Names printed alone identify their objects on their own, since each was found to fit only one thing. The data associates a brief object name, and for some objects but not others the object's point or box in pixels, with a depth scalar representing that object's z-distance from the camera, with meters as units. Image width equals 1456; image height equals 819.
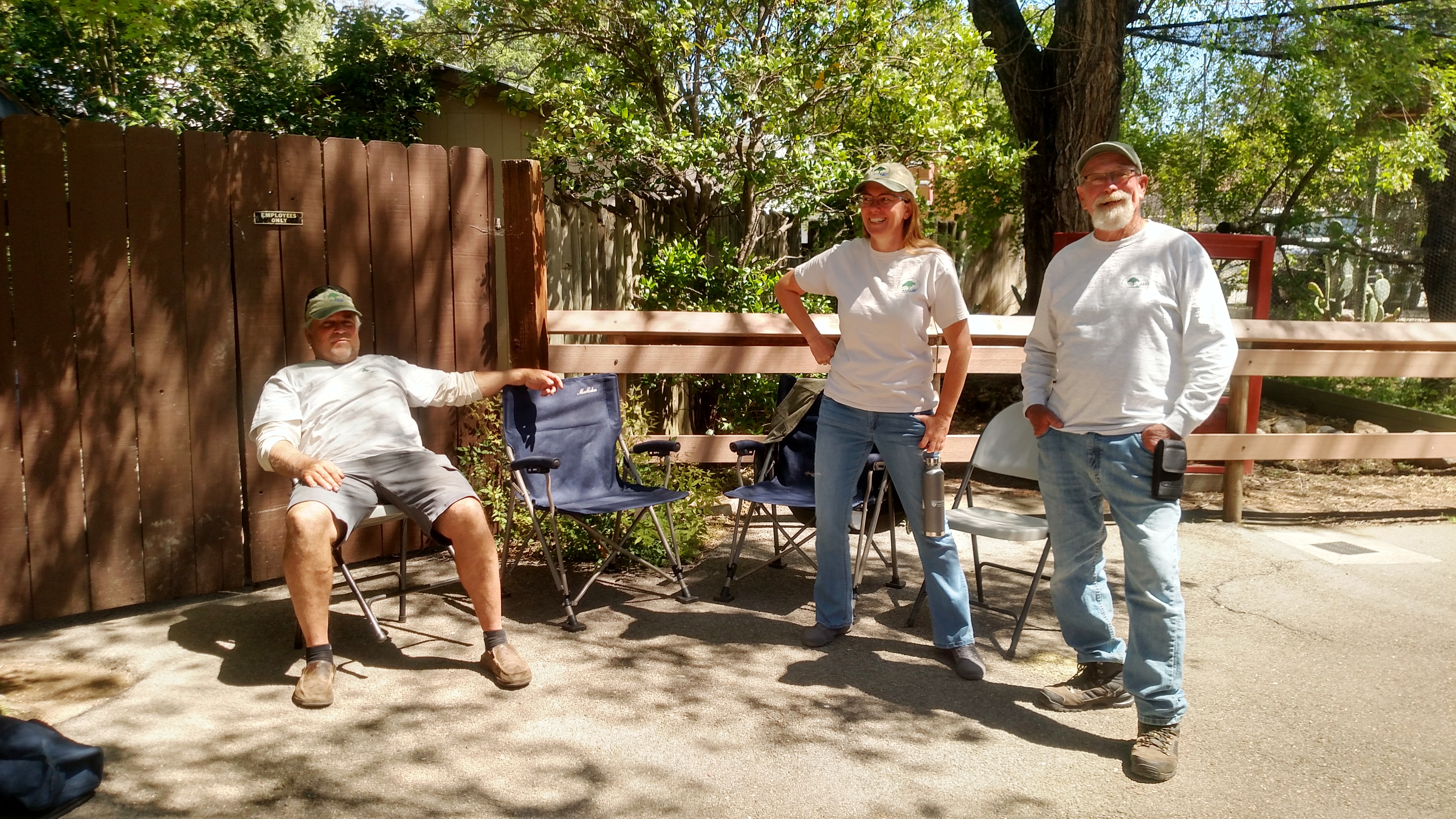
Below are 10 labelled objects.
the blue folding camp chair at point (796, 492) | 4.80
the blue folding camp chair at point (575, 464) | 4.56
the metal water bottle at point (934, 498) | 3.93
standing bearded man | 3.26
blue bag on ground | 2.79
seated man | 3.77
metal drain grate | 5.88
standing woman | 3.96
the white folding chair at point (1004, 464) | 4.29
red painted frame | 7.22
